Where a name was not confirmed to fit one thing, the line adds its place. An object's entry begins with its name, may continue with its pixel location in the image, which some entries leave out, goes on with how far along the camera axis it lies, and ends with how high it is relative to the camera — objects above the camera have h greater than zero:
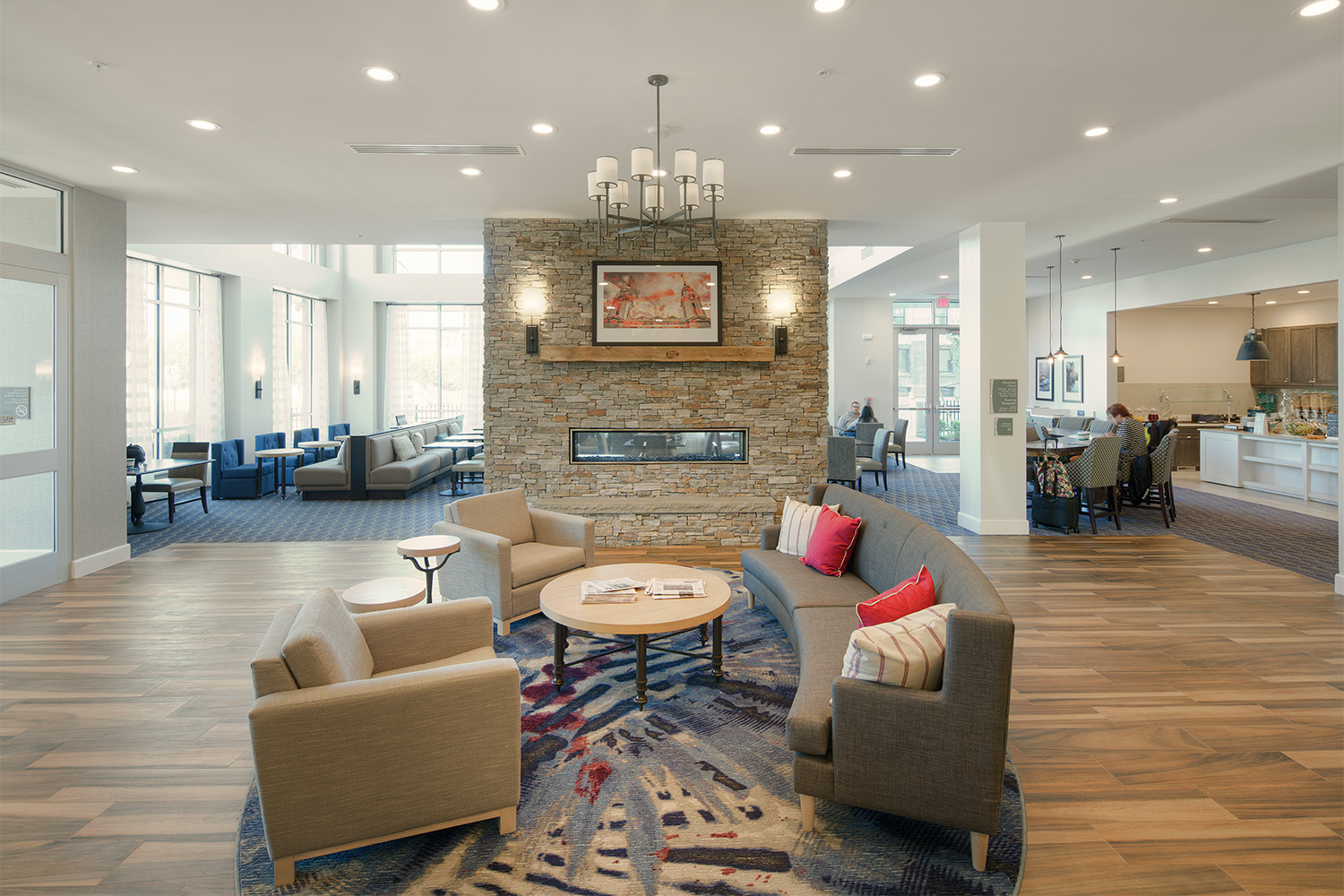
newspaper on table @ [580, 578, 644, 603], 3.60 -0.80
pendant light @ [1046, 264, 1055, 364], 11.82 +2.22
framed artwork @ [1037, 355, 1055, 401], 13.37 +1.02
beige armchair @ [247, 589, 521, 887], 2.13 -0.96
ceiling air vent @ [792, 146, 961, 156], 4.76 +1.90
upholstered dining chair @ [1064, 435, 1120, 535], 7.32 -0.35
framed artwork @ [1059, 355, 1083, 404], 12.42 +0.95
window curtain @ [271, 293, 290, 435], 11.88 +1.21
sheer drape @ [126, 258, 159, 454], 8.98 +1.03
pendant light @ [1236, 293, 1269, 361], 9.78 +1.15
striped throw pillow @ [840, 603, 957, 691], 2.31 -0.72
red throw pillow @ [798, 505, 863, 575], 4.12 -0.64
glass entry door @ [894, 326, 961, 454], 14.53 +0.99
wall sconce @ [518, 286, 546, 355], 6.77 +1.21
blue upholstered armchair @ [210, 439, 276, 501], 9.69 -0.55
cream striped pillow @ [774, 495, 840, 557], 4.46 -0.59
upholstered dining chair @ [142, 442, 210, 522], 7.89 -0.51
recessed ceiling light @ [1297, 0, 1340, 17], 2.98 +1.79
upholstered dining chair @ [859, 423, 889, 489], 9.72 -0.33
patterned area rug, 2.16 -1.33
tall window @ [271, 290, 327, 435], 12.11 +1.34
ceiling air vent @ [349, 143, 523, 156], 4.70 +1.90
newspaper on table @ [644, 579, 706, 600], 3.67 -0.80
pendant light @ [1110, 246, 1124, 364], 11.09 +1.97
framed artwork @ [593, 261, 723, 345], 6.77 +1.27
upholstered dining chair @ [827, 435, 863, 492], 9.11 -0.32
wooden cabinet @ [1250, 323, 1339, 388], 10.11 +1.11
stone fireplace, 6.81 +0.38
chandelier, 3.40 +1.27
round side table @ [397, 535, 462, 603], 3.99 -0.64
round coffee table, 3.26 -0.85
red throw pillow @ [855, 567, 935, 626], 2.68 -0.64
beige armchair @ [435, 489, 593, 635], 4.35 -0.76
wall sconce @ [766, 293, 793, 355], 6.83 +1.19
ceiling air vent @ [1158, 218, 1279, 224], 6.99 +2.09
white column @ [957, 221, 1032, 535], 7.03 +0.74
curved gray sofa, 2.19 -0.96
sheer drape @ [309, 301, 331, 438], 13.59 +1.22
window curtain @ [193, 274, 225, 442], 10.34 +1.04
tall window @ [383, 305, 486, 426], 14.73 +1.56
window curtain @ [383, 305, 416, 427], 14.68 +1.53
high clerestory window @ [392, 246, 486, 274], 15.05 +3.71
